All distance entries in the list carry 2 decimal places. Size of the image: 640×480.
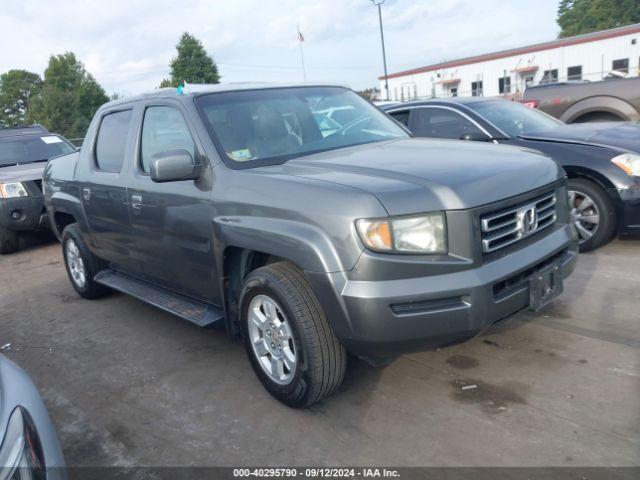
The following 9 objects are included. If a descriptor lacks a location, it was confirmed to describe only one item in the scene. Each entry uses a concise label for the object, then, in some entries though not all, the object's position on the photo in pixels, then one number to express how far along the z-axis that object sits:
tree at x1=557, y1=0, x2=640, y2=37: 71.75
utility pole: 30.33
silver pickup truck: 2.67
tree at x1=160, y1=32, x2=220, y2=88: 63.88
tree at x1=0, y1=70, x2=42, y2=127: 65.81
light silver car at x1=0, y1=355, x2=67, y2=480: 1.69
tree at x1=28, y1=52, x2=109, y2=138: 47.09
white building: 38.97
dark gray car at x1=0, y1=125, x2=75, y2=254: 8.01
